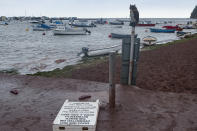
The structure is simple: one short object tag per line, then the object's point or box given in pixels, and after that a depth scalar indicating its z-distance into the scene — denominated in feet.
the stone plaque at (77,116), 12.80
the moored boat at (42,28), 203.10
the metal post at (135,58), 22.02
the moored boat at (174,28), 172.76
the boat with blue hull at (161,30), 165.07
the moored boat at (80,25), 245.45
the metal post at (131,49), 20.46
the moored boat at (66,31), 145.18
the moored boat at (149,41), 84.55
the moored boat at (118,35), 121.31
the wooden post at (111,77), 15.88
